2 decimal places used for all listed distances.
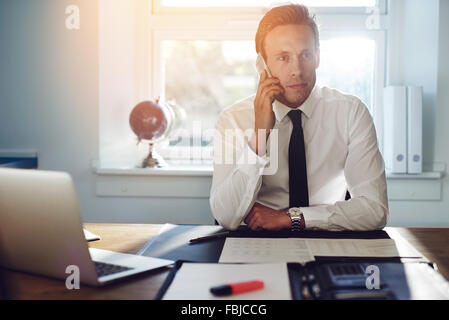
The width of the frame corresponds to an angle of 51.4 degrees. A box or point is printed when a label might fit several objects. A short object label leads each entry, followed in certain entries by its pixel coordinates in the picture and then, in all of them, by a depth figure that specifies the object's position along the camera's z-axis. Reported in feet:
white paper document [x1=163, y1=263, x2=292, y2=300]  2.73
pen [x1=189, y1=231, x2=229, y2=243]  4.06
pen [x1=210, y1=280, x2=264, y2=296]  2.72
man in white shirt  5.14
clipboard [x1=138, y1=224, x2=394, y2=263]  3.63
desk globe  8.27
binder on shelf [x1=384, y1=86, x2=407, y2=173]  8.02
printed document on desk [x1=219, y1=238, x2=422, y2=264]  3.51
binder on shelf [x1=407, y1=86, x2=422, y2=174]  7.95
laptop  2.71
